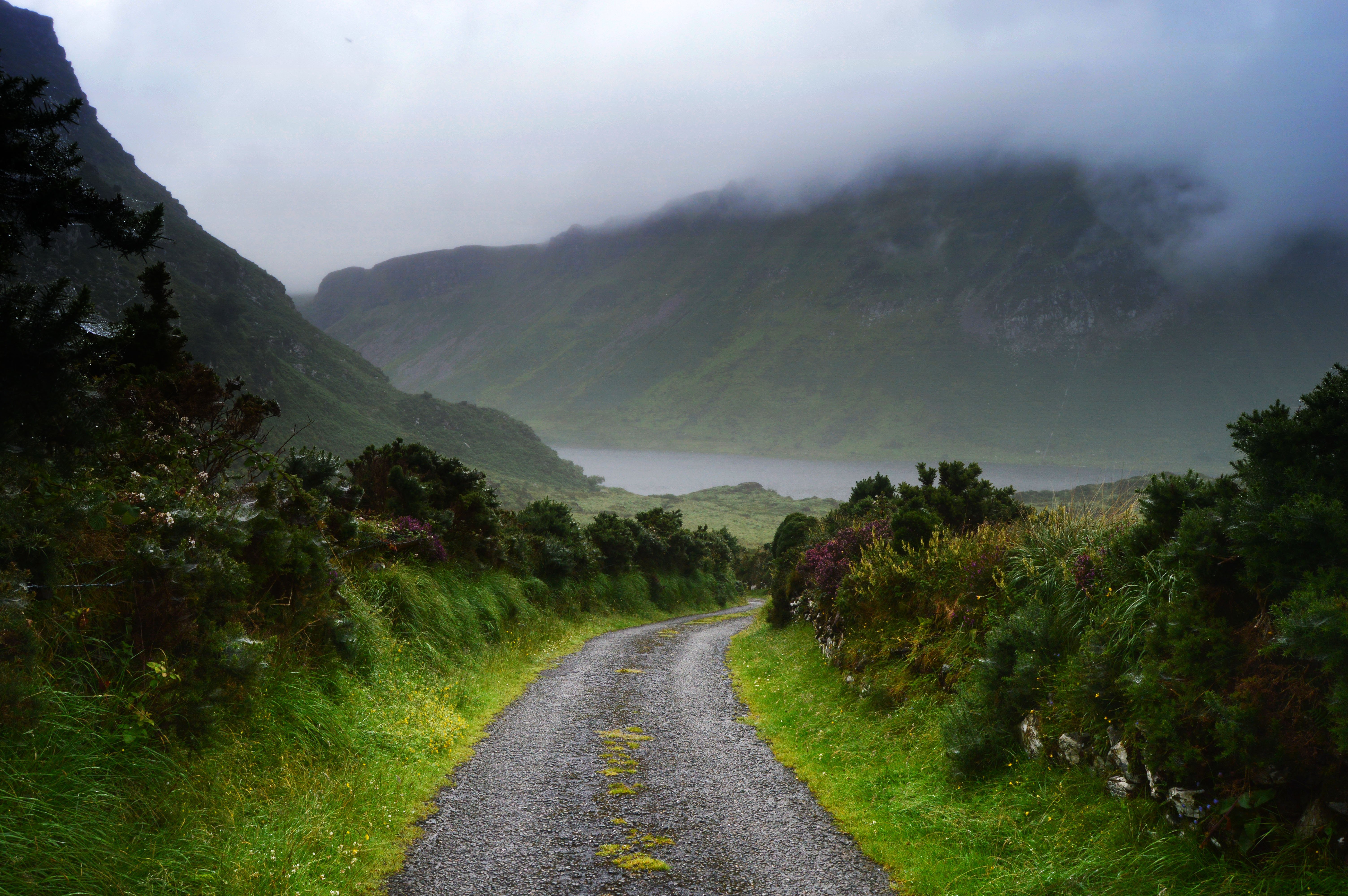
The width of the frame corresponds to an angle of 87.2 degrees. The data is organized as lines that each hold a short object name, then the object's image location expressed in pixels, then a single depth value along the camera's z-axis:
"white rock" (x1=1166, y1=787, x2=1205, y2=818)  5.00
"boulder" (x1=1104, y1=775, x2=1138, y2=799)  5.72
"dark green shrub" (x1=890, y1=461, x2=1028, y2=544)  13.54
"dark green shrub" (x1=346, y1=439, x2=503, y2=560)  17.17
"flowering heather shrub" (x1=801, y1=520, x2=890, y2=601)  15.55
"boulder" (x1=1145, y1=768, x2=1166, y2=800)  5.36
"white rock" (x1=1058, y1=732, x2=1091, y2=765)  6.41
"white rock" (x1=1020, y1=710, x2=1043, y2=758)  6.93
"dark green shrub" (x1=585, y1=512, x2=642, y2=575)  30.91
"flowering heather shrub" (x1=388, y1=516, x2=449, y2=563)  15.08
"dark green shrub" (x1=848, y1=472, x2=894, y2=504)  28.67
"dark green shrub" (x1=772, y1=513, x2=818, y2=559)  35.41
